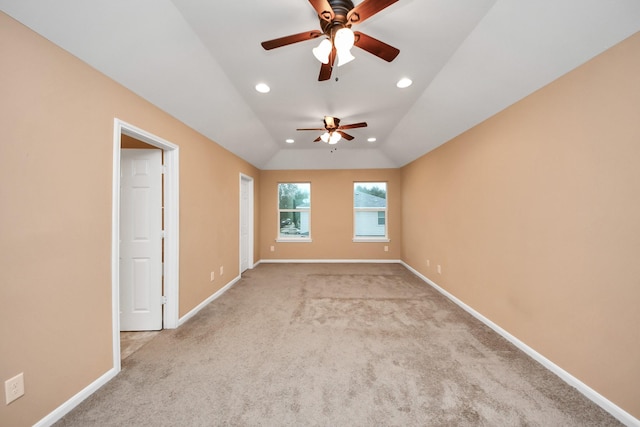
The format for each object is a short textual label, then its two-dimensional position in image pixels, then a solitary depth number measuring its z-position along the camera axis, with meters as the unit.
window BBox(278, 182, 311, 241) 6.23
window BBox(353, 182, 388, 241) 6.15
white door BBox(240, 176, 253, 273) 5.25
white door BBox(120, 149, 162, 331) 2.60
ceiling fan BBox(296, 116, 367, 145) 3.45
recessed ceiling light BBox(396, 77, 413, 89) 2.63
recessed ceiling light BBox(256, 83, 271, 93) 2.74
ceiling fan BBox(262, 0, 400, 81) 1.35
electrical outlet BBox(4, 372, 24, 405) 1.24
